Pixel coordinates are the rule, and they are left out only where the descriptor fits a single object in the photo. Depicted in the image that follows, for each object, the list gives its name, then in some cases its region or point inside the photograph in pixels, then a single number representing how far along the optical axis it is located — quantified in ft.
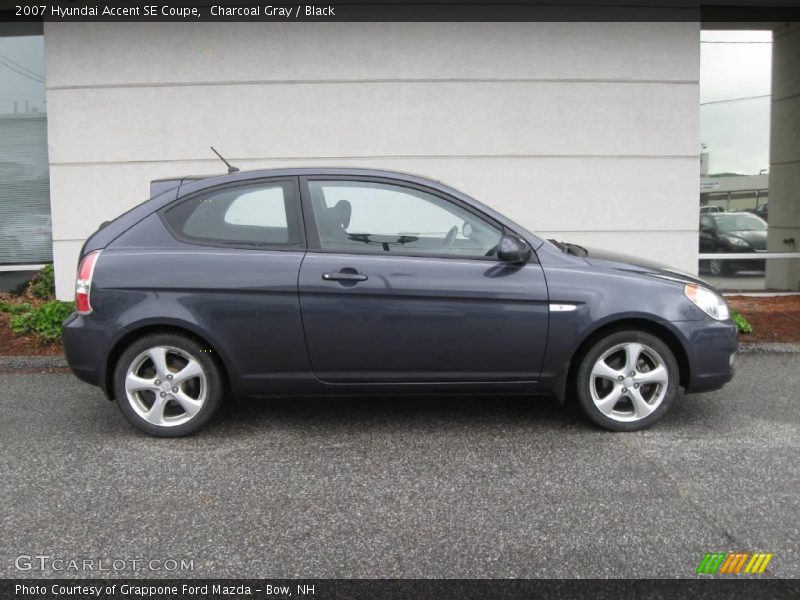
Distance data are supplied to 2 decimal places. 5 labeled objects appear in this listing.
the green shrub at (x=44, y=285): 27.68
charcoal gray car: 13.98
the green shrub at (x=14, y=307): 24.39
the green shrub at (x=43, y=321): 22.03
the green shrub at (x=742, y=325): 22.80
